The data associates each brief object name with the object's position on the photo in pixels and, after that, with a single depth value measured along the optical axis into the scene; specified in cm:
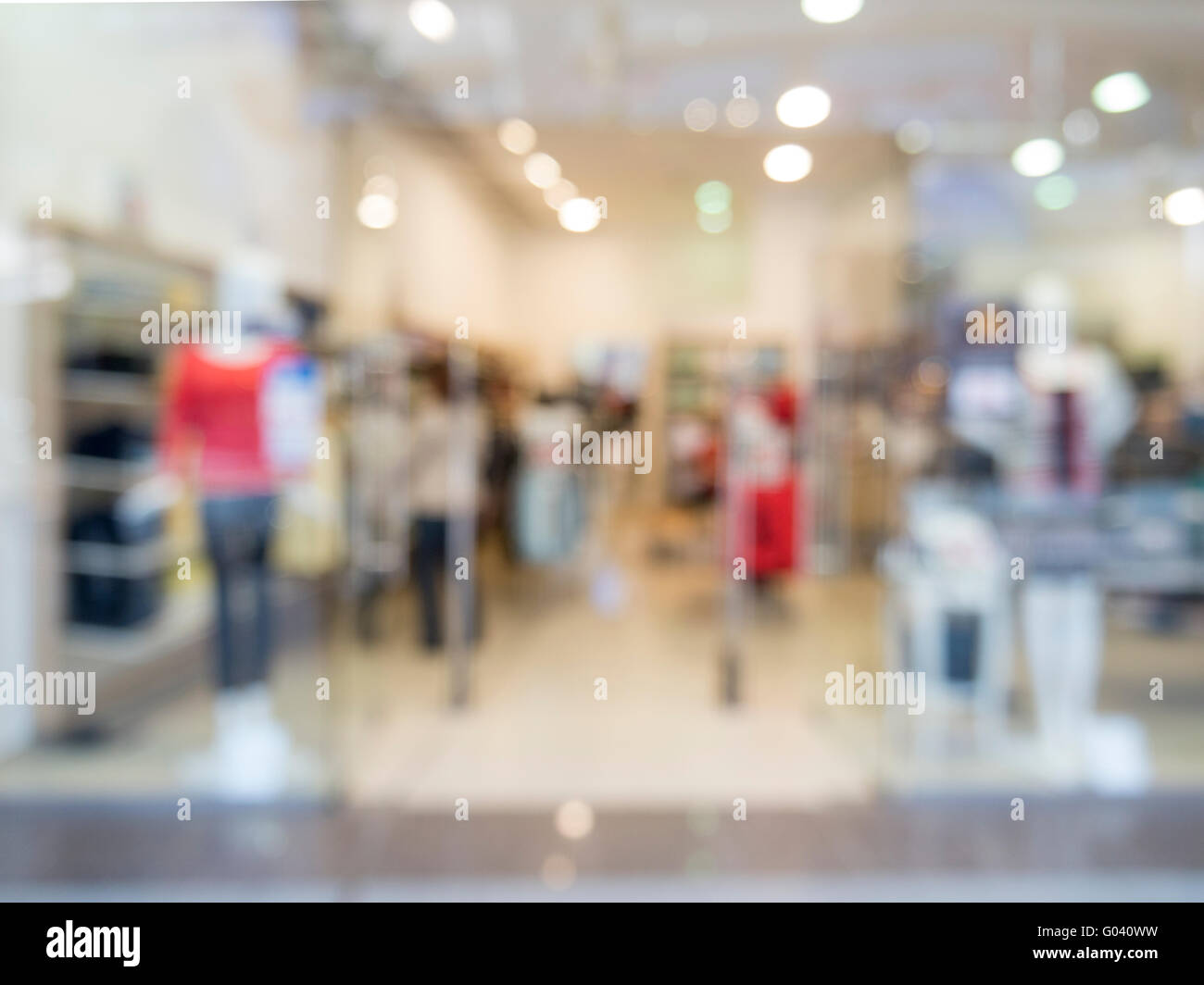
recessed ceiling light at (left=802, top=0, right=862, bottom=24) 389
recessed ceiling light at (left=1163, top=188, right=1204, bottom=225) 395
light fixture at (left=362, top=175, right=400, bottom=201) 417
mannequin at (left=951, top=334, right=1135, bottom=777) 366
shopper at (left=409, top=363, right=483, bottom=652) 444
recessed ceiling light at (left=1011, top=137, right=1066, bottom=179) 358
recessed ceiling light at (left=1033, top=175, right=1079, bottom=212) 378
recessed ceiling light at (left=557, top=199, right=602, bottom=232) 444
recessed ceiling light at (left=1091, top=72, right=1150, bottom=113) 378
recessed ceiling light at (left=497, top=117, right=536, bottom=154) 423
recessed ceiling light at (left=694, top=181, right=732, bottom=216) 484
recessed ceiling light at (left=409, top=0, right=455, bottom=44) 391
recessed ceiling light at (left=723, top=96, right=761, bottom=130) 409
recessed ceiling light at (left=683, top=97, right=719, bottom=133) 404
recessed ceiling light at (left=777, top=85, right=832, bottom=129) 401
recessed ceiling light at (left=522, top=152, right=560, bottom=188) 440
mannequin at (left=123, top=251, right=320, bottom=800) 344
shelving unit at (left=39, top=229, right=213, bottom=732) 373
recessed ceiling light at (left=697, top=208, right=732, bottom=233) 488
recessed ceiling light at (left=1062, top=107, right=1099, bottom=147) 371
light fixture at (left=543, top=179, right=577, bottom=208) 443
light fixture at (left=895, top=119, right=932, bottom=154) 345
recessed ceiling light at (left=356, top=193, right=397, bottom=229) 418
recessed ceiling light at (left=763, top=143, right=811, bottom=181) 457
